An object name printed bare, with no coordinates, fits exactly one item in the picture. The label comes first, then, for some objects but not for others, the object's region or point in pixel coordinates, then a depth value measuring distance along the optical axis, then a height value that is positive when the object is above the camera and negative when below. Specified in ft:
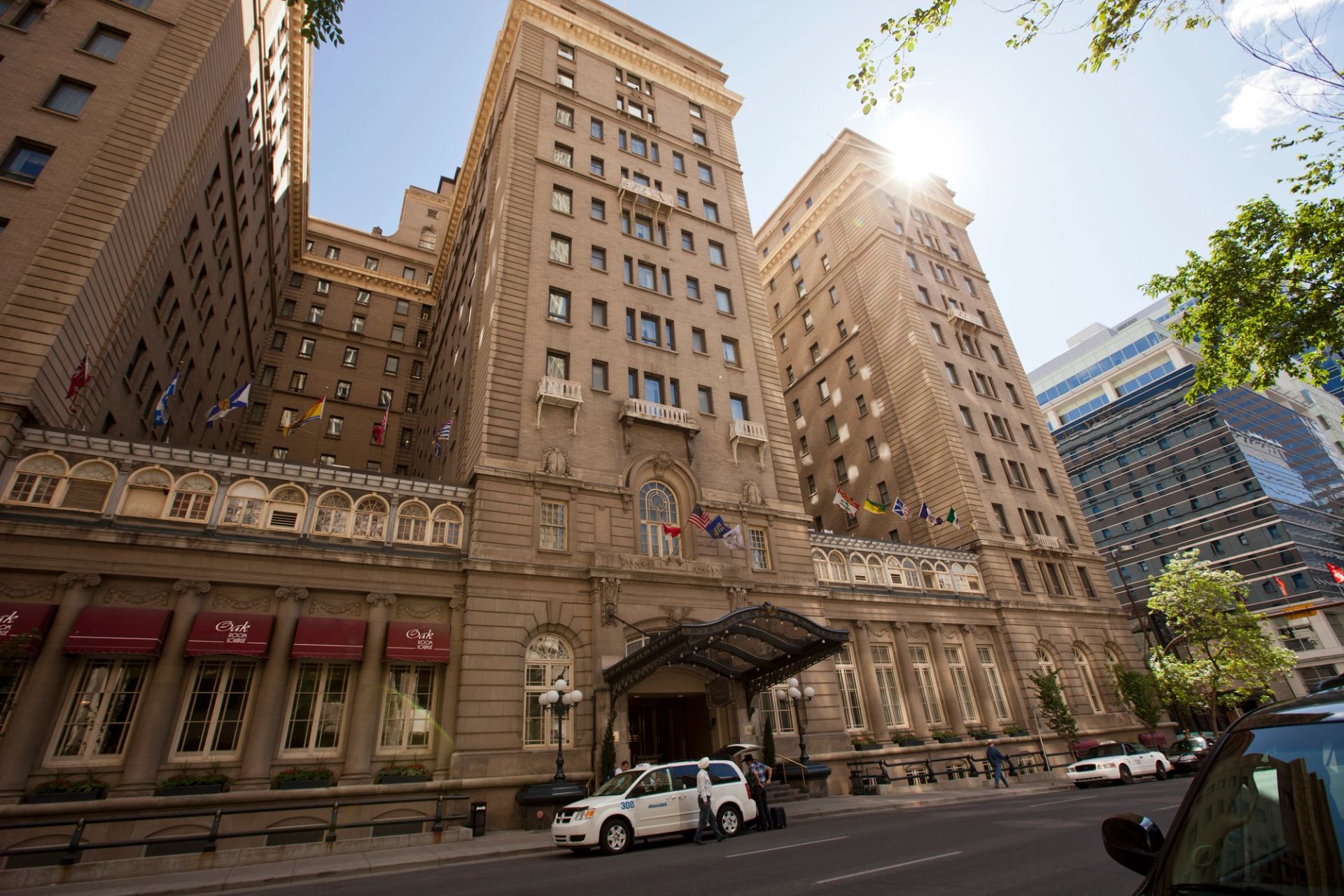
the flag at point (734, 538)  86.33 +28.25
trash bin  61.11 -2.27
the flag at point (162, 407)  71.92 +41.57
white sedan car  87.10 -3.05
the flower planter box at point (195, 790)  57.26 +2.18
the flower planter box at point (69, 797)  53.31 +2.32
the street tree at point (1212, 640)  127.03 +16.02
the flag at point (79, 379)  67.31 +42.02
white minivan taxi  49.26 -2.12
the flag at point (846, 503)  111.04 +40.31
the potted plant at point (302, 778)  61.72 +2.57
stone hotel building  63.87 +42.61
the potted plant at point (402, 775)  65.57 +2.32
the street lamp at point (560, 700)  65.82 +8.00
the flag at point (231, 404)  76.33 +44.18
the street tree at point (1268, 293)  58.54 +38.40
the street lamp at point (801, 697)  80.23 +8.00
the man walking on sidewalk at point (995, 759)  91.30 -1.01
